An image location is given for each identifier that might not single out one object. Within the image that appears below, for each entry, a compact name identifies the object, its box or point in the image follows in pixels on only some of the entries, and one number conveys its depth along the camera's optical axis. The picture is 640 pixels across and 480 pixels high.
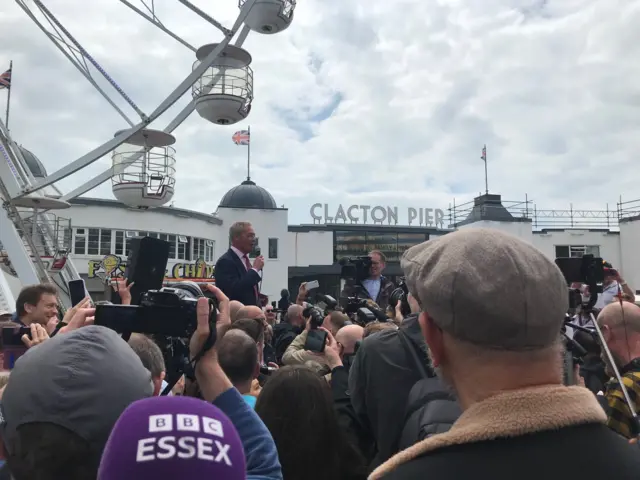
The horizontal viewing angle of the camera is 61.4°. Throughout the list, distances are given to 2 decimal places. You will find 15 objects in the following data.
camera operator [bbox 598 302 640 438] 2.99
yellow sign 26.77
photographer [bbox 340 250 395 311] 5.51
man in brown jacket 1.09
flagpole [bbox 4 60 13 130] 24.33
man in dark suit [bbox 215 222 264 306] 5.52
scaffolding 35.25
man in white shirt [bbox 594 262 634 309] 8.55
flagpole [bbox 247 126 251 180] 38.26
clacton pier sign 38.62
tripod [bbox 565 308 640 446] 2.44
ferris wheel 12.97
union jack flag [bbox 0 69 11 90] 21.50
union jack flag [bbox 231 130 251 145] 38.97
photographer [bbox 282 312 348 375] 4.07
